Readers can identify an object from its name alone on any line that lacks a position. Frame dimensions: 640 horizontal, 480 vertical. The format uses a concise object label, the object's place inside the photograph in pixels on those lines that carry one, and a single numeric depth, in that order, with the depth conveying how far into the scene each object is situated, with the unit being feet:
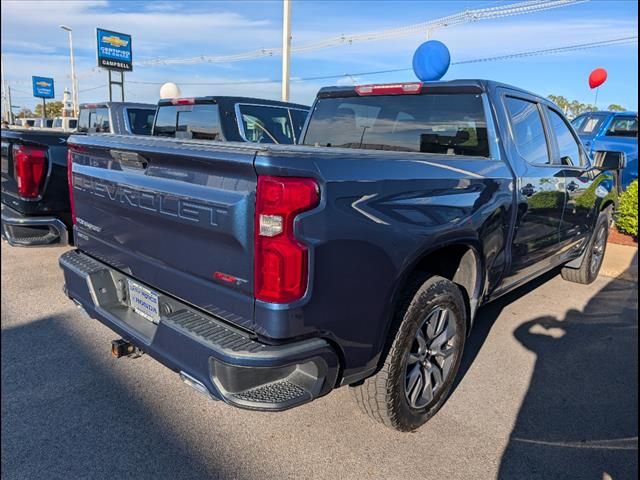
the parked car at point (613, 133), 36.47
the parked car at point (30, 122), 130.68
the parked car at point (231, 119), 22.52
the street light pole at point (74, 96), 146.08
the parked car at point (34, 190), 15.15
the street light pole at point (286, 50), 42.45
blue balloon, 36.27
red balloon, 51.52
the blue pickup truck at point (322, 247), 6.48
